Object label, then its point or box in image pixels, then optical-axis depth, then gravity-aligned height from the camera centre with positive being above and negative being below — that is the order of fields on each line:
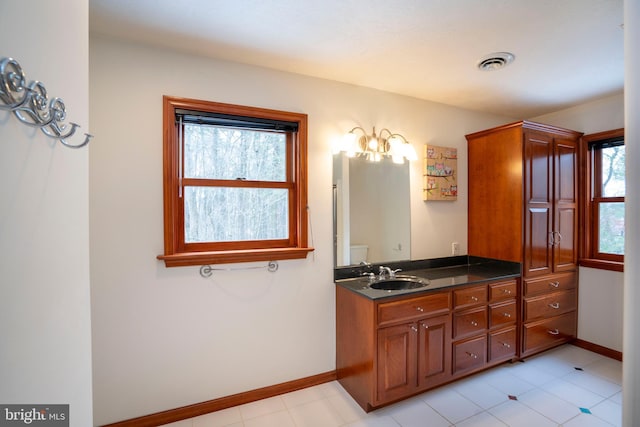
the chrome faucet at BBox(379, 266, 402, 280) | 2.37 -0.54
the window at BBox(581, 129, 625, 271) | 2.62 +0.11
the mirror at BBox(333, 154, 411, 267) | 2.30 +0.01
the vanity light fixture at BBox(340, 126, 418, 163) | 2.35 +0.59
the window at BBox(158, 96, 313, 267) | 1.84 +0.22
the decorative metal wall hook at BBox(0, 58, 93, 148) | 0.53 +0.25
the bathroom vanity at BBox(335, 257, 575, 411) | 1.86 -0.89
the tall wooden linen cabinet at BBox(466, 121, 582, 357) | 2.46 -0.04
